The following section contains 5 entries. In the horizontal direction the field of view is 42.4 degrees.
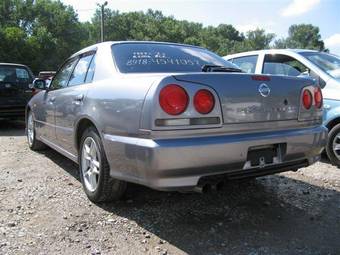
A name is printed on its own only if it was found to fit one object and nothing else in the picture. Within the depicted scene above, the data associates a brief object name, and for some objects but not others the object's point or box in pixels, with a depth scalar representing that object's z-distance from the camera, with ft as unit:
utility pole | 112.07
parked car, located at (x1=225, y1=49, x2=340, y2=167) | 18.56
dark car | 31.61
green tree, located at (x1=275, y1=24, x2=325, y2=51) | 337.52
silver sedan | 10.34
